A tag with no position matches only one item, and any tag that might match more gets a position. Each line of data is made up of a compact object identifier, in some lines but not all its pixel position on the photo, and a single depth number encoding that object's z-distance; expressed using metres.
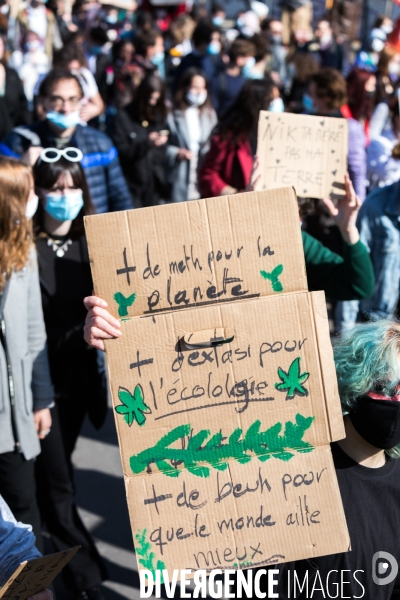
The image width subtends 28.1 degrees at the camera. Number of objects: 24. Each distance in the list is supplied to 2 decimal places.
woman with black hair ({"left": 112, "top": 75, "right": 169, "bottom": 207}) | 6.88
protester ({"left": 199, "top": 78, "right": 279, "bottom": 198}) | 4.59
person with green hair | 2.05
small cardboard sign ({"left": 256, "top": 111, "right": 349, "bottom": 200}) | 3.40
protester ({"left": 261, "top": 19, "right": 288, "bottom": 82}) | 12.70
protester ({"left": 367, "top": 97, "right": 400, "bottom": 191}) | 6.07
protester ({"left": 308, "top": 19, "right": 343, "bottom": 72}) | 12.30
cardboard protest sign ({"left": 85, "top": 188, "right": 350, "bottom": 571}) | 1.92
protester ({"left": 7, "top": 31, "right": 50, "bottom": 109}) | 9.73
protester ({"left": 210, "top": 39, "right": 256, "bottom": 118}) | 8.84
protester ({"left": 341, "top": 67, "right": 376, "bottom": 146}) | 7.07
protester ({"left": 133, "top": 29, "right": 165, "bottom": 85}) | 9.46
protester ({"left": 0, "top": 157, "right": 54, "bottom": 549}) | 2.89
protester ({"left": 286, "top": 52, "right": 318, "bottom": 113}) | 9.60
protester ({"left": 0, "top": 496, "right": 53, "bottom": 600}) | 1.88
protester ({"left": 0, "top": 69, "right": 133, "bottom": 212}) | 4.47
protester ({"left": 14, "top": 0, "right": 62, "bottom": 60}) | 11.62
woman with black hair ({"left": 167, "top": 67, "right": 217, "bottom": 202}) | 6.87
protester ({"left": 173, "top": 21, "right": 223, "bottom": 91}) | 9.69
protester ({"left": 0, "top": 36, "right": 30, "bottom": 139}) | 7.59
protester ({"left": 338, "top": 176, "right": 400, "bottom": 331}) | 4.47
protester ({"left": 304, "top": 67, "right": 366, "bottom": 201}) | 5.01
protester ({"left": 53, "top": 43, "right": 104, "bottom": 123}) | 6.30
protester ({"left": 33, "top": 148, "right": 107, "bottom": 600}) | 3.34
